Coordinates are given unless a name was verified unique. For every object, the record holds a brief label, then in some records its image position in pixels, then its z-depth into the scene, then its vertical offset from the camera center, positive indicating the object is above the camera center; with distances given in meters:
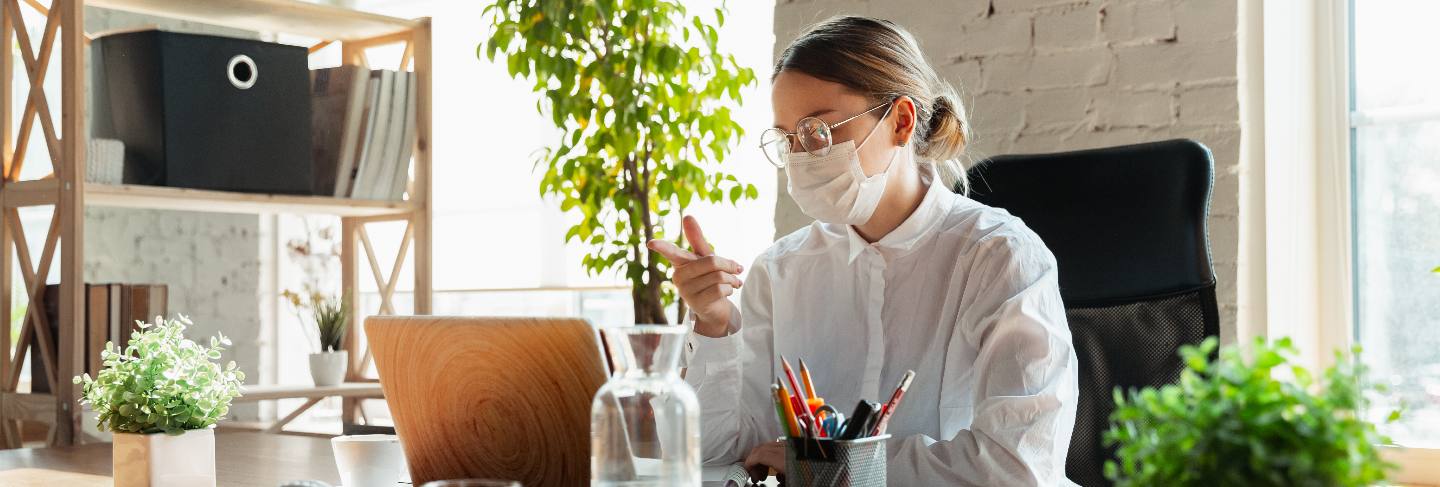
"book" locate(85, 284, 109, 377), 2.34 -0.10
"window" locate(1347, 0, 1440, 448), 2.10 +0.08
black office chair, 1.46 -0.01
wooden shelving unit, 2.19 +0.13
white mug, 1.08 -0.17
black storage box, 2.35 +0.30
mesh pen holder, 0.87 -0.14
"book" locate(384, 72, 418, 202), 2.75 +0.25
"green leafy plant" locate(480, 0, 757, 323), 2.70 +0.33
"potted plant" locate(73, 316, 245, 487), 1.11 -0.13
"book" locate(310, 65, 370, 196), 2.69 +0.30
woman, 1.35 -0.02
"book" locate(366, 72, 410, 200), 2.73 +0.26
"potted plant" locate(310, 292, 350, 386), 2.78 -0.19
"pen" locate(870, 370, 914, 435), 0.94 -0.11
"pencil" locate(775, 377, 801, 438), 0.90 -0.11
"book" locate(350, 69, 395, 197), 2.70 +0.26
